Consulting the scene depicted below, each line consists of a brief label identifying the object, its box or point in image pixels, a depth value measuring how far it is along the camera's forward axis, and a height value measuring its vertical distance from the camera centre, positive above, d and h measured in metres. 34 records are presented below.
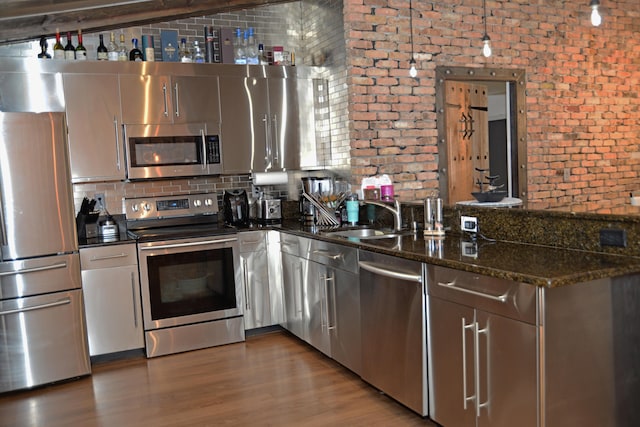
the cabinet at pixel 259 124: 4.83 +0.34
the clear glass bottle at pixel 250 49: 4.98 +1.01
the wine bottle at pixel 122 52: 4.55 +0.96
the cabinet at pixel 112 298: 4.11 -0.94
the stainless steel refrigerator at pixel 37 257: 3.72 -0.56
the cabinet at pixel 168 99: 4.49 +0.56
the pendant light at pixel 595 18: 2.60 +0.59
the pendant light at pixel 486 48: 3.64 +0.67
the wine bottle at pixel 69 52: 4.38 +0.93
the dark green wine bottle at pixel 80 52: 4.39 +0.93
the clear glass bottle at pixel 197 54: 4.86 +0.97
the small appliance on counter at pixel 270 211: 5.00 -0.43
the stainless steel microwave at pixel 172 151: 4.52 +0.14
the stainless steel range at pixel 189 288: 4.31 -0.96
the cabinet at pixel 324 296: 3.54 -0.95
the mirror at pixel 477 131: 5.02 +0.19
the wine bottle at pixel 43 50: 4.32 +0.95
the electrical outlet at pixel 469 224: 3.38 -0.43
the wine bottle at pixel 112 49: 4.54 +0.98
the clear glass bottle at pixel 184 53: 4.77 +0.96
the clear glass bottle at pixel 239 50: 4.94 +1.00
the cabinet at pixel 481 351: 2.23 -0.86
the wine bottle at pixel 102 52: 4.50 +0.95
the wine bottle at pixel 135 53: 4.62 +0.95
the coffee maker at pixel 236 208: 5.02 -0.39
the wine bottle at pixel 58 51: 4.36 +0.94
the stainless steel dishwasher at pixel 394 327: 2.88 -0.93
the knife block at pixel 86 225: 4.39 -0.42
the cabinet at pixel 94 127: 4.32 +0.34
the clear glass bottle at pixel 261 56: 4.99 +0.95
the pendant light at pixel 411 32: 4.62 +1.04
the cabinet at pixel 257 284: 4.62 -1.00
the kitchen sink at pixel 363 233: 3.84 -0.54
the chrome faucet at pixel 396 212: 3.90 -0.39
